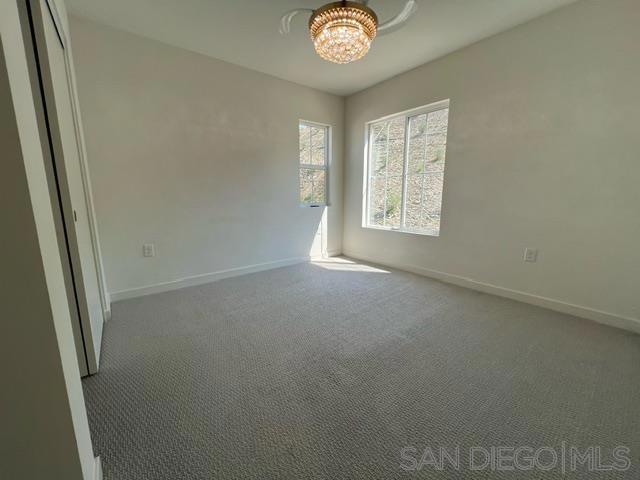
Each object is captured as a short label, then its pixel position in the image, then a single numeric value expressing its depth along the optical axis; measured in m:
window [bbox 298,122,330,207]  3.83
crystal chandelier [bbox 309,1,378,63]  1.55
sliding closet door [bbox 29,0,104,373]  1.33
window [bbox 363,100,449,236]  3.15
